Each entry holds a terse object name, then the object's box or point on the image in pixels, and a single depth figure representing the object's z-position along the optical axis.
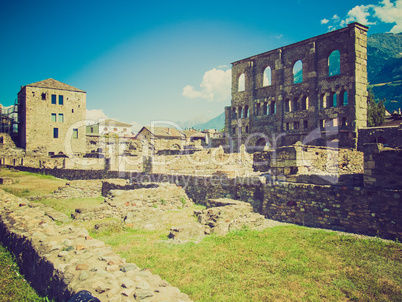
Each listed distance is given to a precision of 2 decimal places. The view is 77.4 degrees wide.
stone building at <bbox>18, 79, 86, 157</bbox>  40.31
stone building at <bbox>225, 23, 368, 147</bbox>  25.06
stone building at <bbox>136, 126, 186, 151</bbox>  24.94
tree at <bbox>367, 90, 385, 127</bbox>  36.72
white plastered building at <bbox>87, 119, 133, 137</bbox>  69.30
